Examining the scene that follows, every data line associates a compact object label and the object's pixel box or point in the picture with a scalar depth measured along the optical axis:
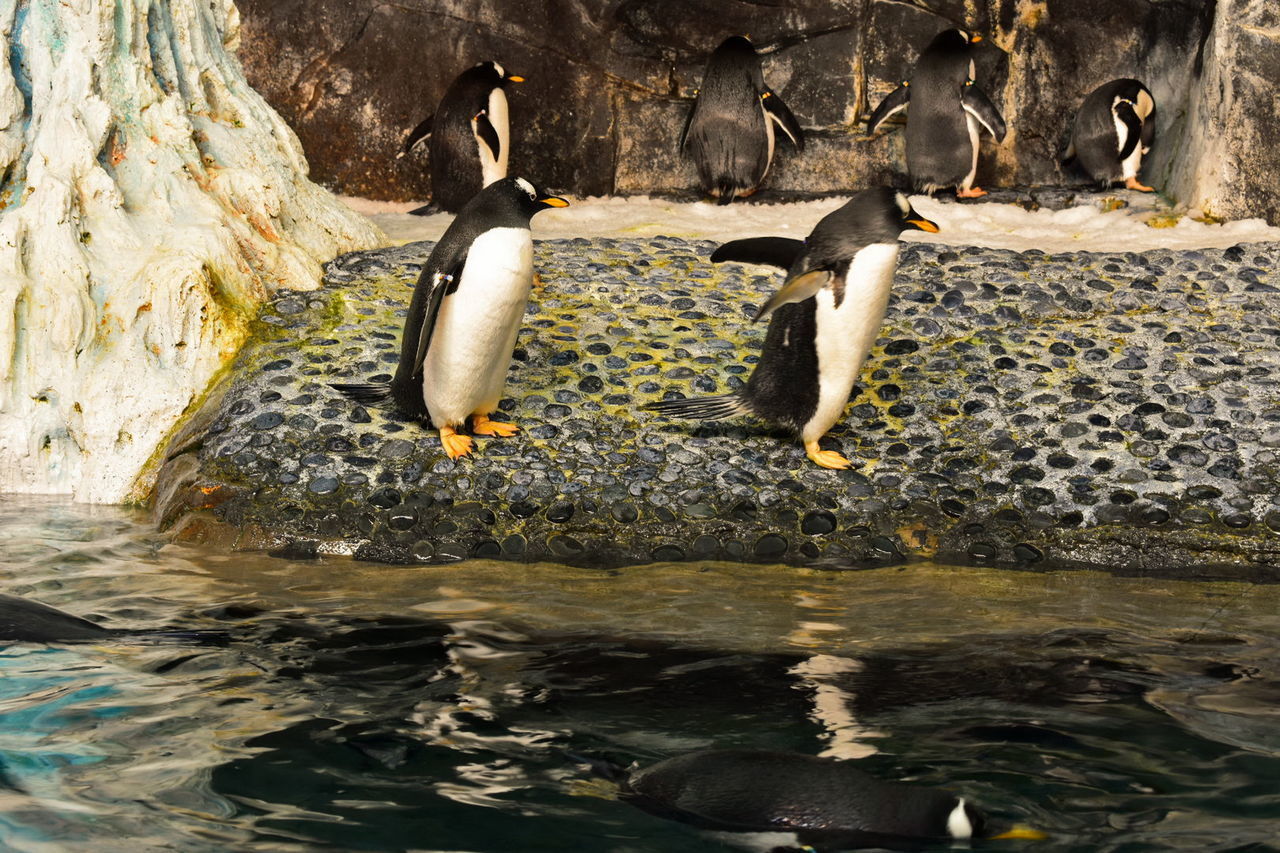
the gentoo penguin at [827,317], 4.58
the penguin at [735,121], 8.64
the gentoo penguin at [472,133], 8.28
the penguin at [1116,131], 8.37
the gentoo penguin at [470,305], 4.57
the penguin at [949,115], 8.49
